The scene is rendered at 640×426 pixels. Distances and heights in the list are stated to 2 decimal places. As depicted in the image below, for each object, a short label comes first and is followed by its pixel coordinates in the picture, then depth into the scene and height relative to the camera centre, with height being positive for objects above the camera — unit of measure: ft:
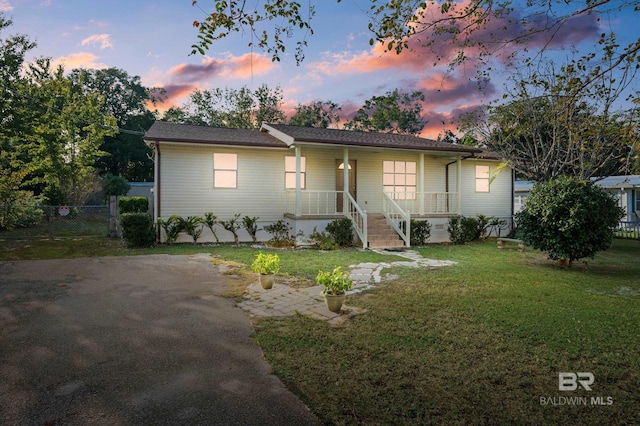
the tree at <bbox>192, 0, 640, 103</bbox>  13.91 +7.91
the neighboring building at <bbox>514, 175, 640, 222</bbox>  65.92 +3.93
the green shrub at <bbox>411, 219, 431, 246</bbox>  42.32 -2.40
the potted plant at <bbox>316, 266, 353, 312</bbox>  16.57 -3.57
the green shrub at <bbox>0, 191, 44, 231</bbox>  47.43 -0.17
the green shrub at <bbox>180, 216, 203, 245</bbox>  39.52 -1.57
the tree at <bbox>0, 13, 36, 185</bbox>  56.85 +19.10
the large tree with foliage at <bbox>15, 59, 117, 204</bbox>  67.46 +14.73
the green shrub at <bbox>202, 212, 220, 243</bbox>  40.52 -1.07
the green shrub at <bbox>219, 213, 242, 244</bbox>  41.48 -1.53
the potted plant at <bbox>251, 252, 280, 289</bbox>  20.88 -3.44
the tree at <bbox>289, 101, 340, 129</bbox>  107.24 +29.97
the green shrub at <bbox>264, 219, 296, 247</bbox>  41.32 -2.42
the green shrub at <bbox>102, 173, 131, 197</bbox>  83.76 +6.16
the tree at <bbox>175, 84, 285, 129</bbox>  97.30 +29.07
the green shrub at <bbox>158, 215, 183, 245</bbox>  39.14 -1.66
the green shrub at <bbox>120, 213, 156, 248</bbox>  36.76 -1.78
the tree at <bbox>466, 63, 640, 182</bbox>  38.24 +8.57
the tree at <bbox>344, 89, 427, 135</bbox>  109.70 +29.87
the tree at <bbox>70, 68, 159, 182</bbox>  127.13 +35.48
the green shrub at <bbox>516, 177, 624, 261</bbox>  26.99 -0.50
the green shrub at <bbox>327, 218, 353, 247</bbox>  39.78 -2.15
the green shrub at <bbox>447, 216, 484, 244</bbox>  44.55 -2.16
